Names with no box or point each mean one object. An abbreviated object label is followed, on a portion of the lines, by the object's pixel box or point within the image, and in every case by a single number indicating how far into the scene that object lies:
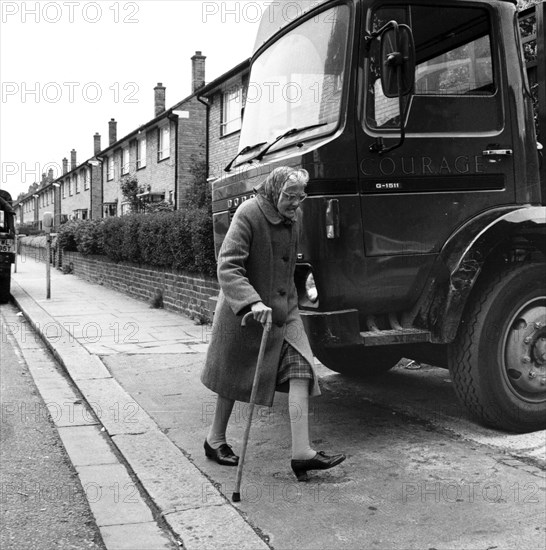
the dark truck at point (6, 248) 15.98
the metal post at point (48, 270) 15.69
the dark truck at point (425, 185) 4.37
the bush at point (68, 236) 26.02
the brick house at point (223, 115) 23.47
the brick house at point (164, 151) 28.36
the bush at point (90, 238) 19.84
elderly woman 3.97
